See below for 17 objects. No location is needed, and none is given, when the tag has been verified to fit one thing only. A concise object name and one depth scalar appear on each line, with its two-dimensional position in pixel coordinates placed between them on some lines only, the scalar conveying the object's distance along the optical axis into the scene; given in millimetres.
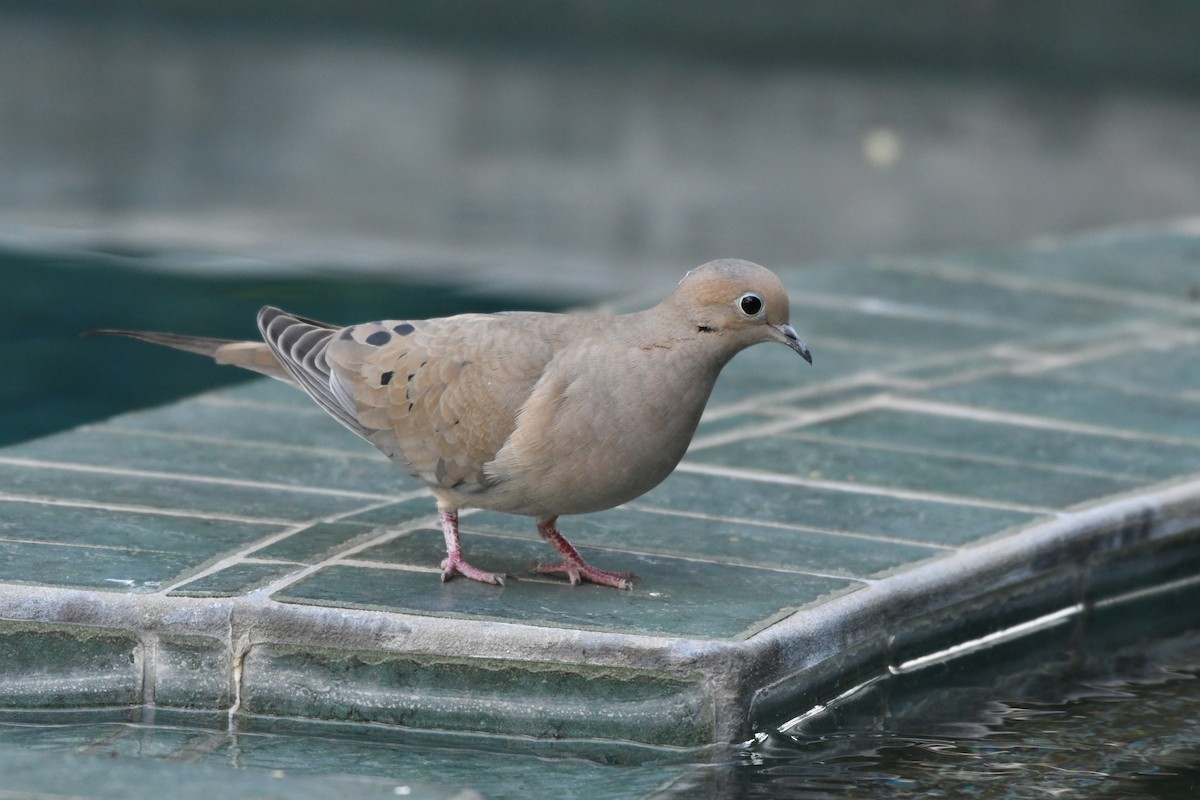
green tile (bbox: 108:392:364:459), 8680
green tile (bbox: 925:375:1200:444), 9359
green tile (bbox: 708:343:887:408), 9943
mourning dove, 6301
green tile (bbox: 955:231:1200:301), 12648
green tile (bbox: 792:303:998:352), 10852
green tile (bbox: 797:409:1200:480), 8625
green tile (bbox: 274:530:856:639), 6312
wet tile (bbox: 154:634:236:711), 6152
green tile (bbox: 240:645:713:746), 6066
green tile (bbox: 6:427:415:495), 8070
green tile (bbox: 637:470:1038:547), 7633
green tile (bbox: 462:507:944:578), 7156
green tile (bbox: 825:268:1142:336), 11602
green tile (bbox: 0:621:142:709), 6141
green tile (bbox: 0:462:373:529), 7492
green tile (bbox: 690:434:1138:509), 8180
